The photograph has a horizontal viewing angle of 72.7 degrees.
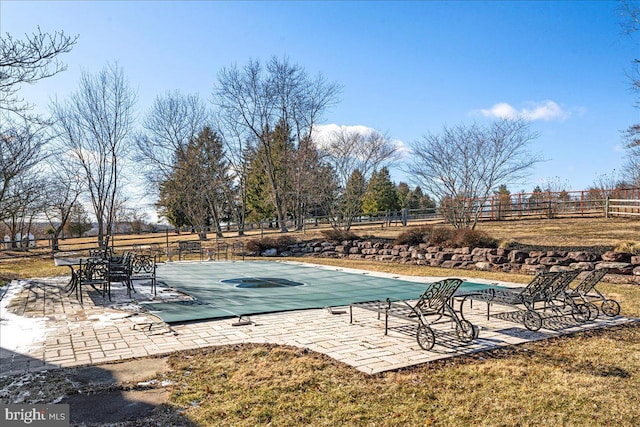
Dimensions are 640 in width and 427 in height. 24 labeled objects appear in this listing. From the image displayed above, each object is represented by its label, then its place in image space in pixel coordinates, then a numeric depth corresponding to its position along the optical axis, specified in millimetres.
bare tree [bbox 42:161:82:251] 21141
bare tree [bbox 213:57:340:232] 25031
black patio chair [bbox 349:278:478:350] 4754
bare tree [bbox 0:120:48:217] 11484
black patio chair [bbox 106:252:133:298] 8133
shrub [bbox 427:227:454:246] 13836
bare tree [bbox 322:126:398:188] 21453
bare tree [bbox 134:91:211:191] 25641
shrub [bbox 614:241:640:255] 9734
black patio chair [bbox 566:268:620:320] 6145
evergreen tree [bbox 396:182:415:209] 39500
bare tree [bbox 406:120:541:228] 14656
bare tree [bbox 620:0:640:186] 11203
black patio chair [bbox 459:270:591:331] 5617
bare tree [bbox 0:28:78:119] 7203
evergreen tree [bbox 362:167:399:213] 38406
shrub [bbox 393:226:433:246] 15125
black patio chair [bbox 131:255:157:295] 9366
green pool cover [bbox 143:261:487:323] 6902
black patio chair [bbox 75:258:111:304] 7594
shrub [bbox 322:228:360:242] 17922
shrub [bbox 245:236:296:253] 18875
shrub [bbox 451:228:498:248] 12945
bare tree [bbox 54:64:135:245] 22219
